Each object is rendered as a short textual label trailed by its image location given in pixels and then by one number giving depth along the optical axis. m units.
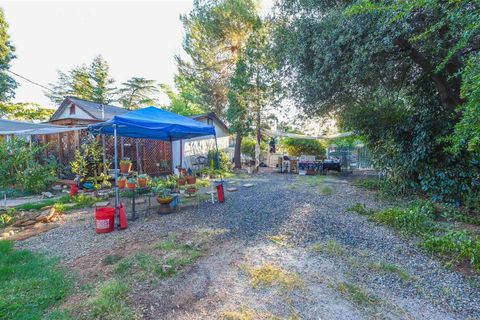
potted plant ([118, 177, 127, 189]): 5.57
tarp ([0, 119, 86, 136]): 7.41
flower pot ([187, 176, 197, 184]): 6.41
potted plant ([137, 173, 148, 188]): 4.95
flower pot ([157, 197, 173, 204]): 4.80
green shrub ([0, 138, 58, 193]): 6.63
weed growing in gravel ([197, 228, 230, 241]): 3.50
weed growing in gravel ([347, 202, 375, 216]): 4.59
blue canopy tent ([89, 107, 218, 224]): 4.21
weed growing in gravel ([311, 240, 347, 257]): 2.93
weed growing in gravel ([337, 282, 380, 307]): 2.01
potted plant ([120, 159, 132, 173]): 6.33
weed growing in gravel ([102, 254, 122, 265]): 2.77
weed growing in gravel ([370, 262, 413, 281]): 2.43
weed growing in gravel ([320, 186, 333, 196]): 6.48
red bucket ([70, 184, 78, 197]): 6.31
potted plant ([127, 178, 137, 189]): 4.65
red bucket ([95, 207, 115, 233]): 3.78
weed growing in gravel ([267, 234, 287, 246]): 3.28
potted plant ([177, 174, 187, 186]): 6.01
